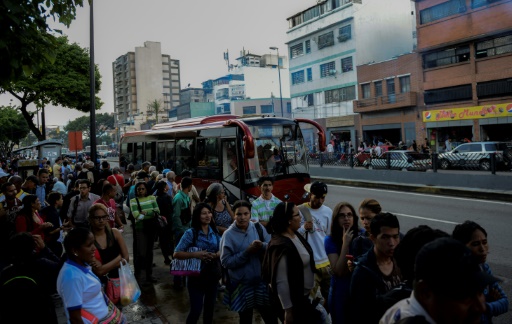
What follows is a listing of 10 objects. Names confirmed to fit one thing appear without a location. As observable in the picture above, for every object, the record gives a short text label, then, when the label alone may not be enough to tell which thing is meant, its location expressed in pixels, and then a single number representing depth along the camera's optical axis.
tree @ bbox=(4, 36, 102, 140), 25.06
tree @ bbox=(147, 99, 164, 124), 89.61
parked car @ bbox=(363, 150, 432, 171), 20.22
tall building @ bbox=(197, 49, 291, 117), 70.50
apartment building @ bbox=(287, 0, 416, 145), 40.38
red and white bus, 11.06
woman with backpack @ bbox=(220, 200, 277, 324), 4.15
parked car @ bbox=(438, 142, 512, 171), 20.53
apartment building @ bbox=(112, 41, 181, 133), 99.69
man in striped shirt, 6.23
